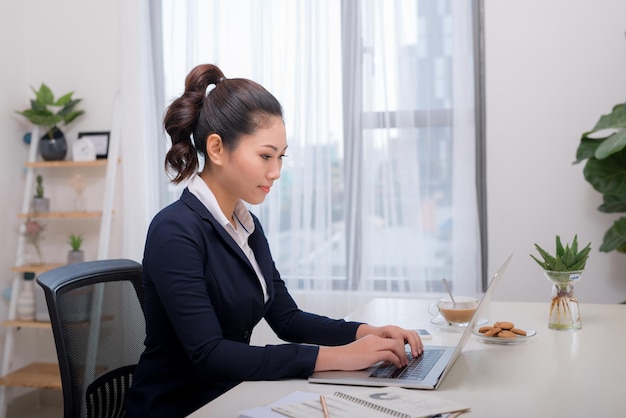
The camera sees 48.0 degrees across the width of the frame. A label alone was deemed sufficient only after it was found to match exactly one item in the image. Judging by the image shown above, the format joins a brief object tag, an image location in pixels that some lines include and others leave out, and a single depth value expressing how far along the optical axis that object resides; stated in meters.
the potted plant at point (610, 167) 2.54
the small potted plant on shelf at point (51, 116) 3.40
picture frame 3.52
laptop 1.23
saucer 1.74
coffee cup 1.75
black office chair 1.45
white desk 1.12
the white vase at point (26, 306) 3.40
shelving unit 3.34
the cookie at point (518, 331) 1.61
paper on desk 1.05
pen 1.03
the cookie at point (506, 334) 1.58
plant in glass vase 1.71
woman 1.31
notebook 1.05
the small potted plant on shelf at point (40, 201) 3.47
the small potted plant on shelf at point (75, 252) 3.42
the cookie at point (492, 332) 1.60
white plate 1.57
